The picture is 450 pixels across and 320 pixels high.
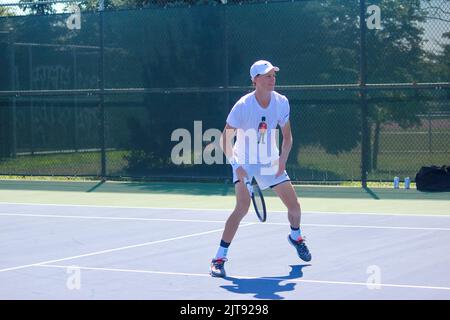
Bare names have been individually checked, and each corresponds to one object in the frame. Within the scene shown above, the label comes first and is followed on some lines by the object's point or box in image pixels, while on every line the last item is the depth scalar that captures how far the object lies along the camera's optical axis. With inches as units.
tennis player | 330.0
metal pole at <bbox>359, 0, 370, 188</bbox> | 616.1
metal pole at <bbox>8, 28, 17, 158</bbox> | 729.0
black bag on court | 584.4
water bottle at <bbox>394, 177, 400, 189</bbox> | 614.9
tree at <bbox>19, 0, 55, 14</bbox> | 1010.1
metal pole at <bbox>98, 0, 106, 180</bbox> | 696.4
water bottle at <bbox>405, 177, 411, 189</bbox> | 609.9
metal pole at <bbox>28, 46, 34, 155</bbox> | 721.6
